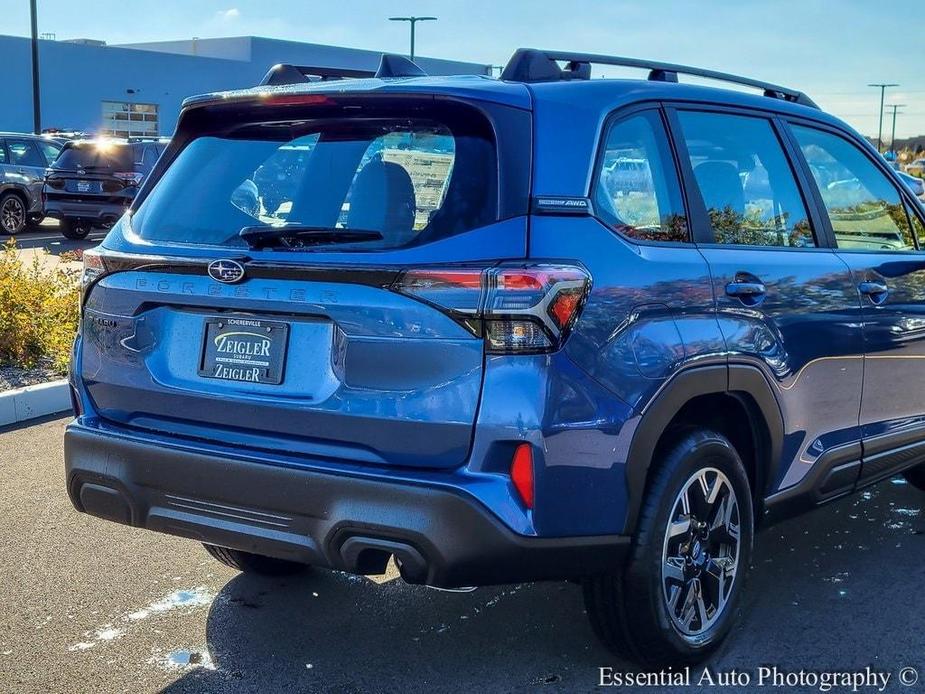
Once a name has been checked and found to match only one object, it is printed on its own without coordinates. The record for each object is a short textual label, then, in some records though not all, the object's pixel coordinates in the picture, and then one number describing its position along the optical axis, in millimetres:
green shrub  7848
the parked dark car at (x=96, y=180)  19141
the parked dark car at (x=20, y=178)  20094
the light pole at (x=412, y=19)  53312
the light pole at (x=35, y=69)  30781
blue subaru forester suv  3059
